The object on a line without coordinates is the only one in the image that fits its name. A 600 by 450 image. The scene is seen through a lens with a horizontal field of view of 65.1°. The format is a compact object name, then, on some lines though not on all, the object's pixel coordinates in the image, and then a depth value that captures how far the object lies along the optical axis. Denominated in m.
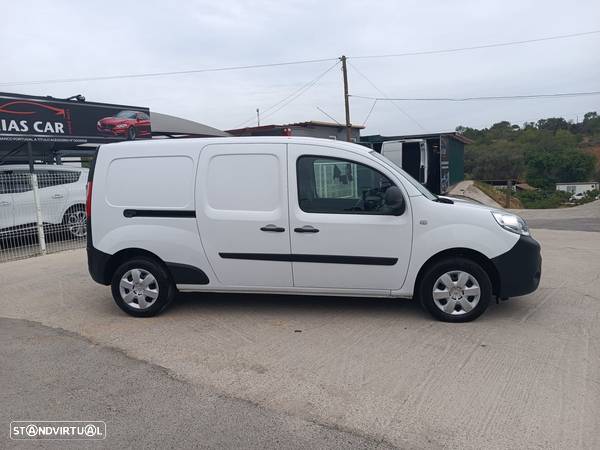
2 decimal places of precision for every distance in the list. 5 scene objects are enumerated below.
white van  4.50
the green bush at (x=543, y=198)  31.41
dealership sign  10.81
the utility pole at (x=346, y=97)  22.98
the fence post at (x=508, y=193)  20.55
